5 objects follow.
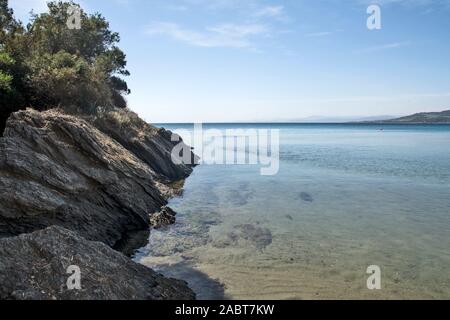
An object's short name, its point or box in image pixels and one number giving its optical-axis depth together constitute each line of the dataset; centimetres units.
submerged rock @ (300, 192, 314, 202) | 2741
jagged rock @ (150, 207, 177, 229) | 2044
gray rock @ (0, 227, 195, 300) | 984
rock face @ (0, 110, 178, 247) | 1491
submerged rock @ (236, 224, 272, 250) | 1814
